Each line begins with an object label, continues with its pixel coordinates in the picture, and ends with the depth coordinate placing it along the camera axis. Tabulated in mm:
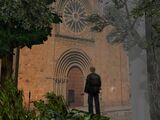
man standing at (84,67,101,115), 9734
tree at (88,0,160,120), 7887
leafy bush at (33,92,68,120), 3379
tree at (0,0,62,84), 8320
